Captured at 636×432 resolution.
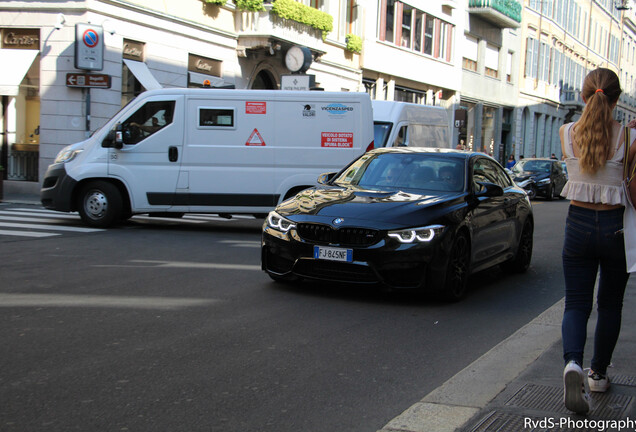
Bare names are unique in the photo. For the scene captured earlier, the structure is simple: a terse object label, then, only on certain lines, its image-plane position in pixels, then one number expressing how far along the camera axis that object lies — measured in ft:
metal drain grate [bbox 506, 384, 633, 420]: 13.87
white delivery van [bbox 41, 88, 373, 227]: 44.68
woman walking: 14.20
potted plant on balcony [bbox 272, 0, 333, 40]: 85.05
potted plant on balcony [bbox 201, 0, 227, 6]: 79.18
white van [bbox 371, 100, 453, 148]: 62.08
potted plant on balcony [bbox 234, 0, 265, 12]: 82.28
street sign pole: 67.86
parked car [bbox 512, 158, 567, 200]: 98.43
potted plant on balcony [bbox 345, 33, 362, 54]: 104.83
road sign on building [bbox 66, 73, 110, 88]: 65.26
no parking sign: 66.03
